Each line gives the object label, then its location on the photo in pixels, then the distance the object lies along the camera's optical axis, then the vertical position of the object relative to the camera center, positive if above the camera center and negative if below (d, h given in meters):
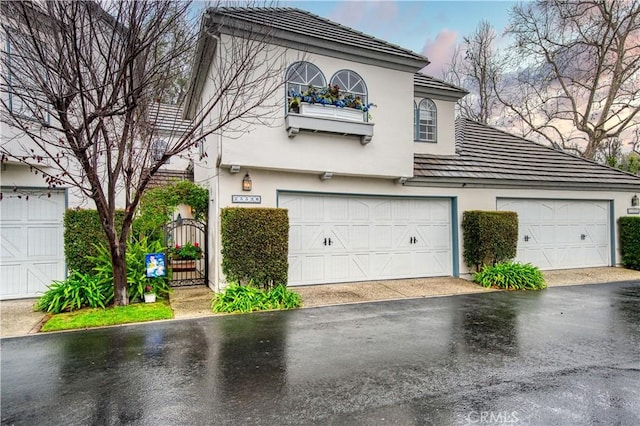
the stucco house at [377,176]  7.93 +1.03
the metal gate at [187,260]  9.23 -1.12
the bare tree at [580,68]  17.00 +7.63
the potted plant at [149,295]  7.39 -1.61
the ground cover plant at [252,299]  6.86 -1.66
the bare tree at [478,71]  21.39 +8.98
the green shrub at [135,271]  7.40 -1.12
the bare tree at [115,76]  5.64 +2.60
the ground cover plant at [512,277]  9.01 -1.64
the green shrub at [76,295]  6.81 -1.50
